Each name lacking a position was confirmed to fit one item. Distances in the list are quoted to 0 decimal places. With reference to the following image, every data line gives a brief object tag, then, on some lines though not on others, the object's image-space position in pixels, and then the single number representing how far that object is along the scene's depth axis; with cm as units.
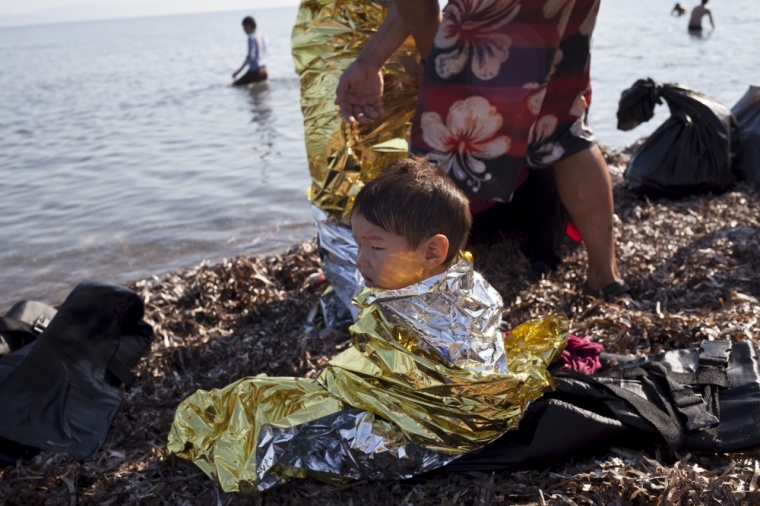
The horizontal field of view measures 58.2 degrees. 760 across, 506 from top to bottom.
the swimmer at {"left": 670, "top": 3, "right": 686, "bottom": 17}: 2330
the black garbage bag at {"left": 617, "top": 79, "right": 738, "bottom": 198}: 412
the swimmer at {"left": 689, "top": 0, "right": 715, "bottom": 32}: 1739
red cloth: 229
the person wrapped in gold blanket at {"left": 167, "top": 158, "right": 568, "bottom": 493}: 184
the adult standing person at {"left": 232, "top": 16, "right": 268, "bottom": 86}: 1443
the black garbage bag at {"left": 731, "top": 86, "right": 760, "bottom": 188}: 426
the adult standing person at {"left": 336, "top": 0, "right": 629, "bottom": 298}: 239
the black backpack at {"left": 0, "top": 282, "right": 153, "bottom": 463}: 225
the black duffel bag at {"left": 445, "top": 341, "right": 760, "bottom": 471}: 185
